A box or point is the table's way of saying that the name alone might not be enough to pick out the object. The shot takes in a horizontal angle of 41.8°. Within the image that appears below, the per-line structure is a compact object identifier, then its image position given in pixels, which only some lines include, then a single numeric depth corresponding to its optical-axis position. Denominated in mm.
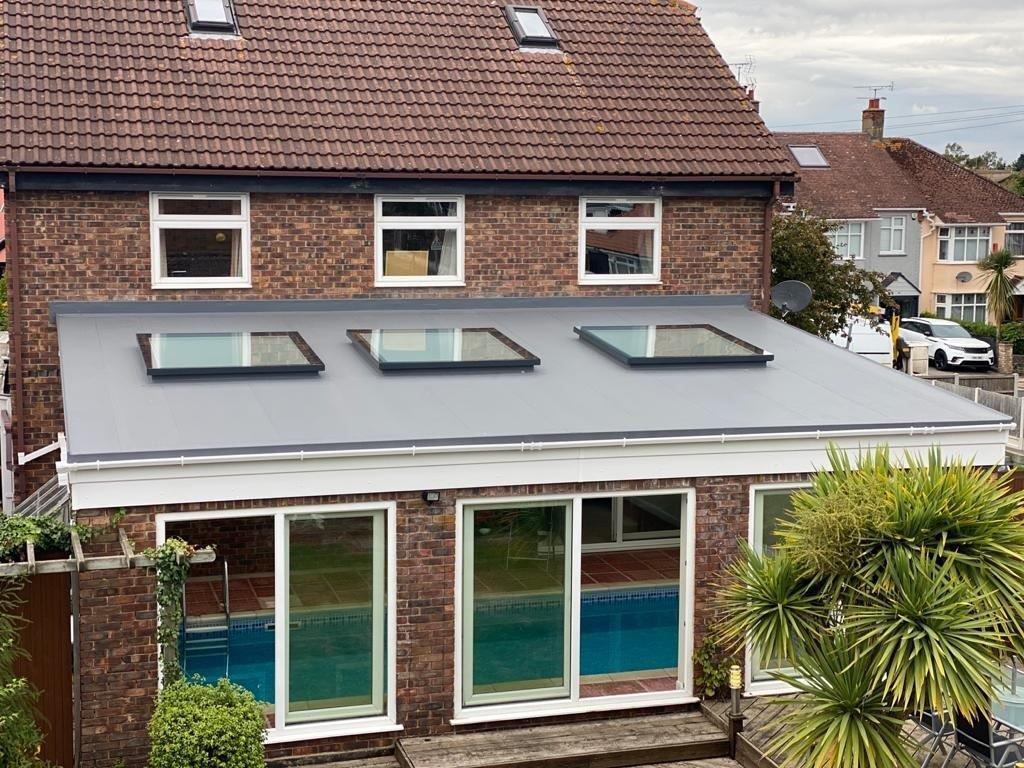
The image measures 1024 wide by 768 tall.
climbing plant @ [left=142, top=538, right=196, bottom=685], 11070
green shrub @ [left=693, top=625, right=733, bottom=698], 13094
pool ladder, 12156
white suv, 45312
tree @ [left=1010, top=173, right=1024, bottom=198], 73481
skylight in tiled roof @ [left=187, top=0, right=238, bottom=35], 18312
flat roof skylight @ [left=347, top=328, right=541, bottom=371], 14086
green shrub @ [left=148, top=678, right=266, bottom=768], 10469
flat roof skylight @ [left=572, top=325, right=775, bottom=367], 14875
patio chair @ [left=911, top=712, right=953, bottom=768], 10977
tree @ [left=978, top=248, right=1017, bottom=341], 51875
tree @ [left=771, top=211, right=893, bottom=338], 28250
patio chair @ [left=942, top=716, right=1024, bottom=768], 10781
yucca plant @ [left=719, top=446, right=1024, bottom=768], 9586
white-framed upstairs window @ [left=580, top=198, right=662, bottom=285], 18422
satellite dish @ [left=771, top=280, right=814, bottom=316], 19531
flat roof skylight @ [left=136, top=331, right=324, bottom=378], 13291
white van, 40703
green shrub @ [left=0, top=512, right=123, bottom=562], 11047
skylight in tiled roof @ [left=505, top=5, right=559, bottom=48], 19922
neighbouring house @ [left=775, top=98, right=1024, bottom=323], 54344
